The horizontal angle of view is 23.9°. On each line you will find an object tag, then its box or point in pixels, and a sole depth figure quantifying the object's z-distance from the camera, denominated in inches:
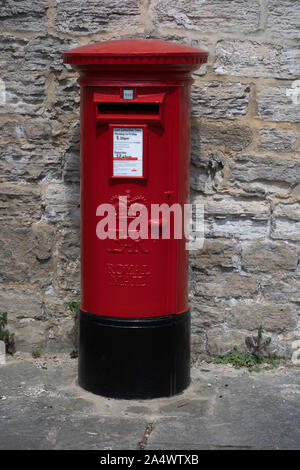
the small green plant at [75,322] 167.6
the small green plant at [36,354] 169.6
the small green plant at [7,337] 169.5
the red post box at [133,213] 132.5
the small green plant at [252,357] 165.3
